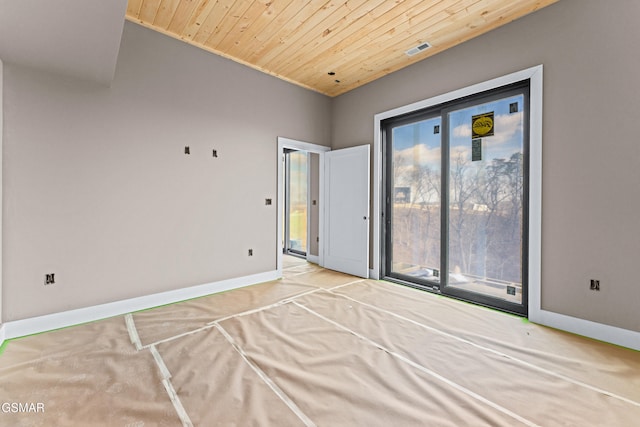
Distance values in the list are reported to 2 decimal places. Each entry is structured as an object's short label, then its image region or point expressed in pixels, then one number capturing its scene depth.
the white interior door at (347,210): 4.38
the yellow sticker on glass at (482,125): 3.20
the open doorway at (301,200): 4.47
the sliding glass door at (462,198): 3.04
